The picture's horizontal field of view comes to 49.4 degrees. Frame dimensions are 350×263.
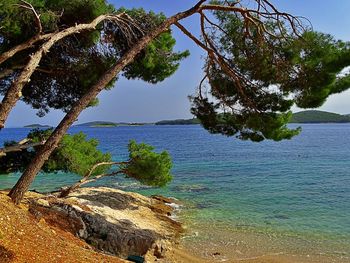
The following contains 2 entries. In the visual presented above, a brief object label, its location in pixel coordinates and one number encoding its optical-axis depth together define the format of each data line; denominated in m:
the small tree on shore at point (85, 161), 10.59
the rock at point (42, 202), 8.63
